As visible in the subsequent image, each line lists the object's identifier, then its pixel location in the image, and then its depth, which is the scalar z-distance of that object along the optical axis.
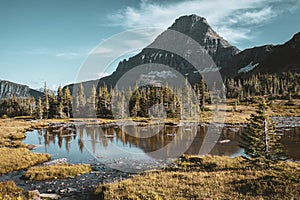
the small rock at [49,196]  17.98
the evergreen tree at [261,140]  22.84
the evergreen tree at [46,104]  108.07
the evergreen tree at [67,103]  111.06
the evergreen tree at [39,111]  101.81
